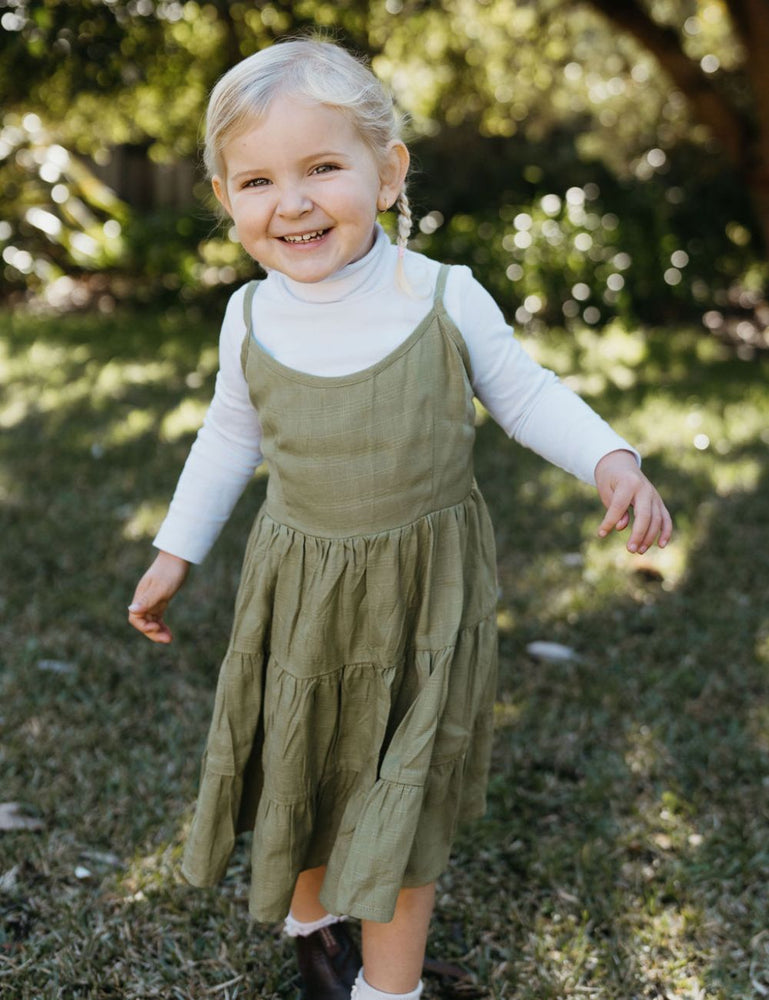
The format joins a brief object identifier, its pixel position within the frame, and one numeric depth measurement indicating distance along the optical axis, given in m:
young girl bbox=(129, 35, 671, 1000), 1.63
